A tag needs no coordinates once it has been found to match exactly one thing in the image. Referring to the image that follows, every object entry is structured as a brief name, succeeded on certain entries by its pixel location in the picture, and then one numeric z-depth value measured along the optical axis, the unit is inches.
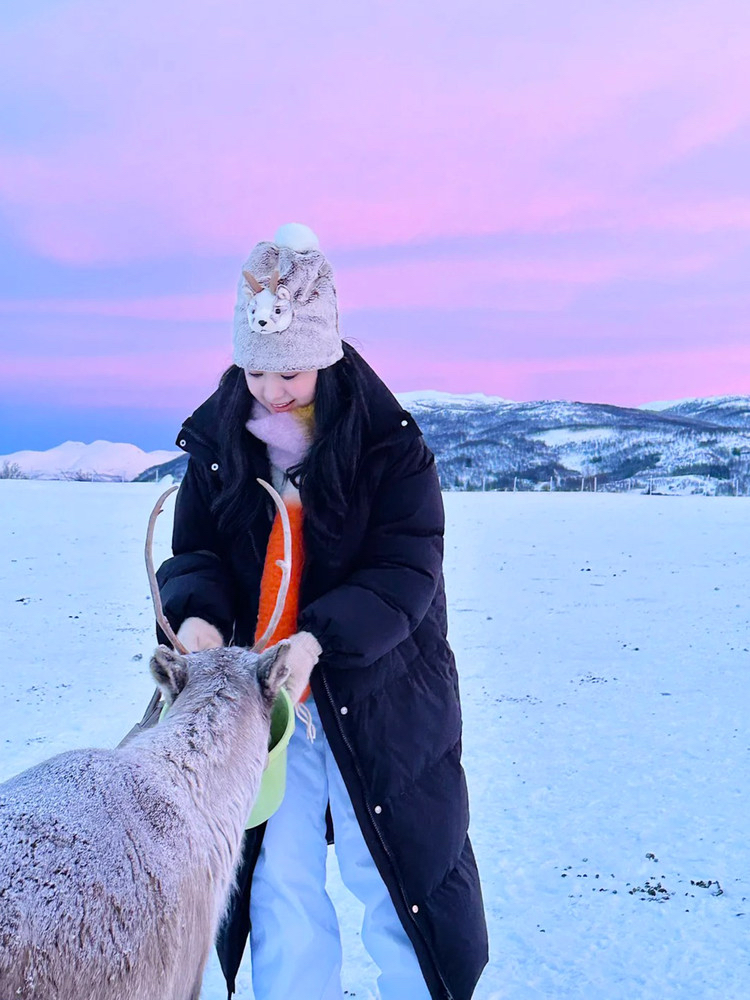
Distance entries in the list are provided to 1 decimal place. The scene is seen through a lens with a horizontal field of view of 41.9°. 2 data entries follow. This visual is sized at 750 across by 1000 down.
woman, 104.0
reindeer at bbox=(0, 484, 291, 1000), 65.7
